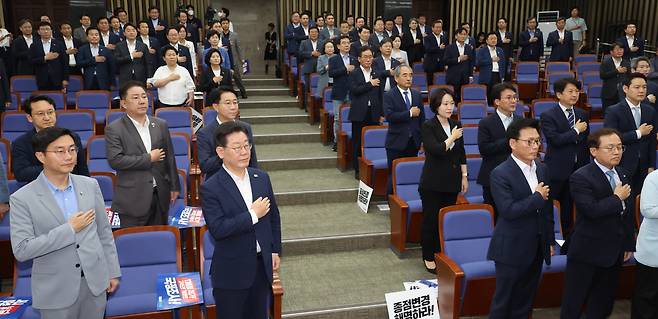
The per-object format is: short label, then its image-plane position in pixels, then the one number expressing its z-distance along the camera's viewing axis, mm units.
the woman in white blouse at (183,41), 7211
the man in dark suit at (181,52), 6691
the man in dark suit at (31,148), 3350
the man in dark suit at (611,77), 6820
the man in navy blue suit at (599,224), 2949
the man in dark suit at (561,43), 9664
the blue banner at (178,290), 2613
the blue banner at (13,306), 2566
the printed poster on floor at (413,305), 3336
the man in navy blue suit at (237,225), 2475
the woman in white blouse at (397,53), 6750
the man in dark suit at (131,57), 6730
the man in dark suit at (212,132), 3424
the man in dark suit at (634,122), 4391
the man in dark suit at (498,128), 3924
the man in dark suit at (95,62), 7008
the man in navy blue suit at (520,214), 2924
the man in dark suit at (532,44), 9797
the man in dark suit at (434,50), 8539
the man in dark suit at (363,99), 5414
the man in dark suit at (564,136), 4148
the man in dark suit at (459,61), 7812
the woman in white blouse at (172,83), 5512
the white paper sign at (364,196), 4984
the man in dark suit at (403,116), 4625
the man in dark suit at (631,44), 8508
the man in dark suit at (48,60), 7000
